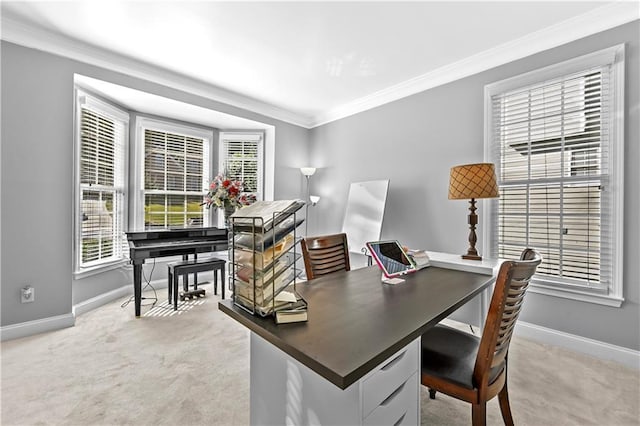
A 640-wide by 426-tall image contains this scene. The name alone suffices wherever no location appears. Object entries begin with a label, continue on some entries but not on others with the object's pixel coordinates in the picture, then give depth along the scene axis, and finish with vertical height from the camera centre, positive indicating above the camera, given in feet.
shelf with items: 3.18 -0.52
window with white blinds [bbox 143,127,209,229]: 13.83 +1.76
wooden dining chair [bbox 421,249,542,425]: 3.41 -2.18
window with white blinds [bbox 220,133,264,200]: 15.98 +3.10
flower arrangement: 12.35 +0.83
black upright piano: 10.16 -1.26
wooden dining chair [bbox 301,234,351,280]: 6.48 -1.00
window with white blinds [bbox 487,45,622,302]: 7.59 +1.32
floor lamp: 15.23 +2.15
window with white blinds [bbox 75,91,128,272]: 10.81 +1.13
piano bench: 10.94 -2.31
